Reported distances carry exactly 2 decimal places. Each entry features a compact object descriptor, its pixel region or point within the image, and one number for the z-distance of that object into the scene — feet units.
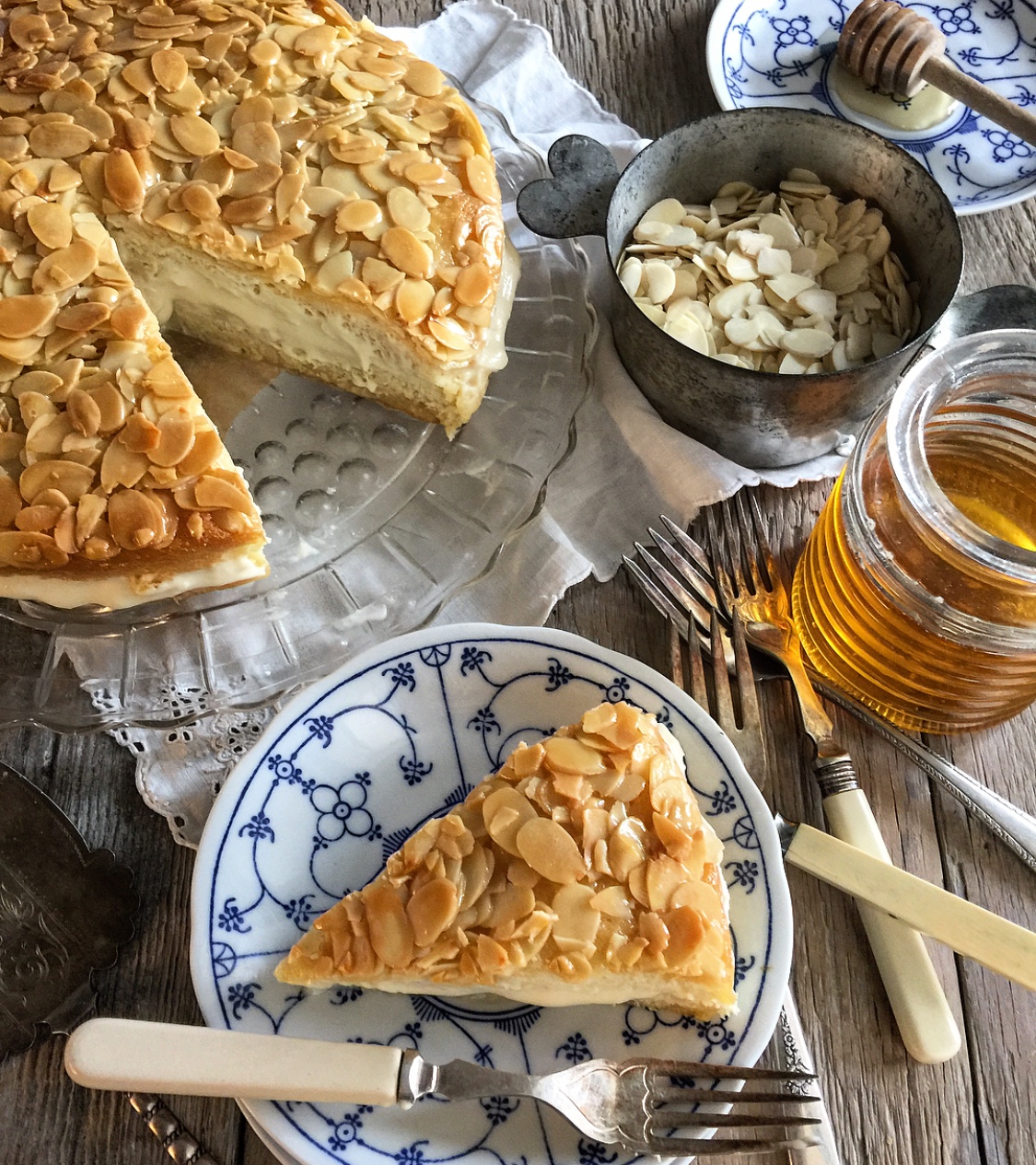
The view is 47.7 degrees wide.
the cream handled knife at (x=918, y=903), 1.10
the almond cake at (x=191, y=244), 1.19
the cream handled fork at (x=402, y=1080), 1.00
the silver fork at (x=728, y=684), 1.25
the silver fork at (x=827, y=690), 1.24
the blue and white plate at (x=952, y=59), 1.62
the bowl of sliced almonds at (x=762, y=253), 1.33
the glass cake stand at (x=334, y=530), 1.25
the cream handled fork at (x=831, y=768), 1.16
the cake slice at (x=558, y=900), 1.04
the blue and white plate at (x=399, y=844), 1.04
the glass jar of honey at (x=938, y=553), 1.10
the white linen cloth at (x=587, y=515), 1.26
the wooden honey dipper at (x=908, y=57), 1.56
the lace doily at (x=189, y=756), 1.24
